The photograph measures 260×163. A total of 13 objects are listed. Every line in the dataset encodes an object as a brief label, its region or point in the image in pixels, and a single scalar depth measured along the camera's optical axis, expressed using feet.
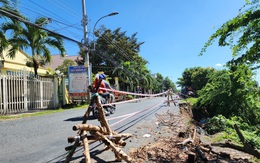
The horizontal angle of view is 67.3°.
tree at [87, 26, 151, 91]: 103.03
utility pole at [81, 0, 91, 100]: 52.53
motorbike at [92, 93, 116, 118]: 27.07
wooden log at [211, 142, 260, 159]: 12.84
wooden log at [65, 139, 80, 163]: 11.25
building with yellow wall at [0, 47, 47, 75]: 50.54
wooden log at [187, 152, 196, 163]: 12.23
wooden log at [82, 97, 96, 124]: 13.11
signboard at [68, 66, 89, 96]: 52.60
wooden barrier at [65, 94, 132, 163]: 11.29
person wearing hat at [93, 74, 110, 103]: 27.42
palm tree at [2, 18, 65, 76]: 39.31
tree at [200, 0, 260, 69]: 11.67
